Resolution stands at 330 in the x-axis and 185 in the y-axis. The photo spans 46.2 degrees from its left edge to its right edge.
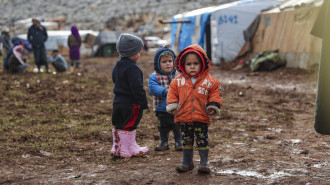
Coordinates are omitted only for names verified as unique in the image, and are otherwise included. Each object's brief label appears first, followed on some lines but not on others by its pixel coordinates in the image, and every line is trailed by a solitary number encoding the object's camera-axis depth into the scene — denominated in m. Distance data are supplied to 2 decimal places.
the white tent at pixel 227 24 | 20.00
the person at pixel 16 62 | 14.63
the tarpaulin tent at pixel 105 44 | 31.66
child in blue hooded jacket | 4.80
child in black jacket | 4.54
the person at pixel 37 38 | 14.67
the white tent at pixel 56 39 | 35.50
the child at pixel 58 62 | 15.88
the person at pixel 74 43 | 15.34
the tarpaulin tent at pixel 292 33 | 14.88
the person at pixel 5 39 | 16.84
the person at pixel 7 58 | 14.60
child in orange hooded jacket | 3.87
